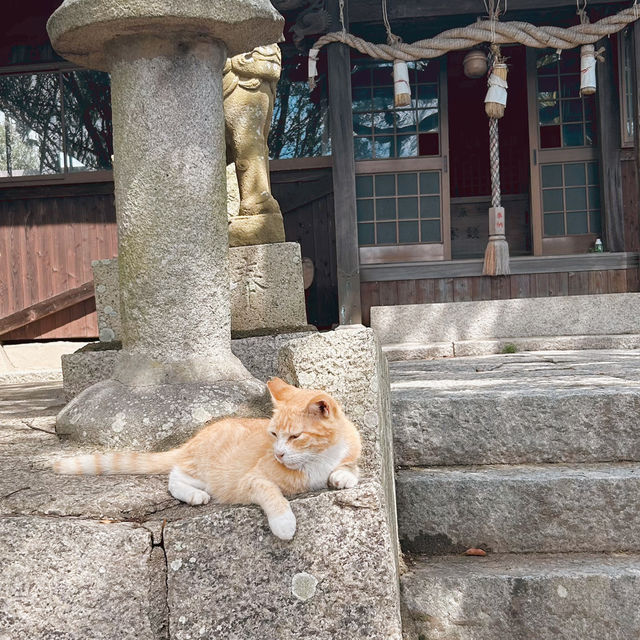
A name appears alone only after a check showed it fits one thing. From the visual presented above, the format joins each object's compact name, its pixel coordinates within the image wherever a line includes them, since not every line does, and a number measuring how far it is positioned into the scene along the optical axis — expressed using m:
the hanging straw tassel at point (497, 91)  7.63
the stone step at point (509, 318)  7.04
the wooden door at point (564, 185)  8.72
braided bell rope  8.07
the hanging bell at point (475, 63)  8.51
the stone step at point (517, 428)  3.13
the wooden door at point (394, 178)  8.70
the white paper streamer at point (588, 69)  7.63
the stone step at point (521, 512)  2.83
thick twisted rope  7.61
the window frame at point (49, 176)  8.96
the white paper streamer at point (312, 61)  7.89
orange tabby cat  2.03
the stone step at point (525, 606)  2.52
